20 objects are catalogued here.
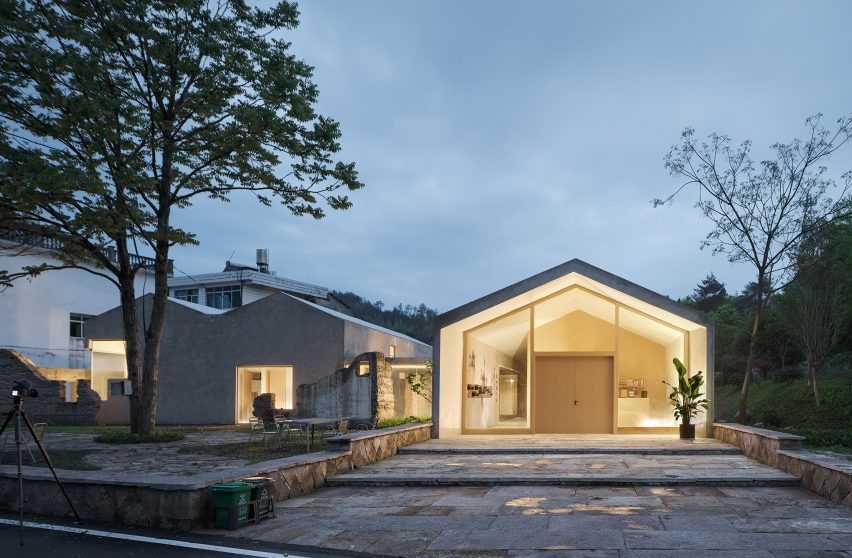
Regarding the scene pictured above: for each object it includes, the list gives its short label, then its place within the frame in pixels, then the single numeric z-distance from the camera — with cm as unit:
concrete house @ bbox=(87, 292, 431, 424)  2544
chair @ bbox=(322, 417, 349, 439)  1634
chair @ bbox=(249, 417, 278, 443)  1614
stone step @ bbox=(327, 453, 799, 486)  1039
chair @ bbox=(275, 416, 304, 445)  1486
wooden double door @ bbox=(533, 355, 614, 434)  1797
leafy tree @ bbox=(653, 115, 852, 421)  2122
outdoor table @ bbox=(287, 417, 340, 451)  1448
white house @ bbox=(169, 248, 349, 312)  3822
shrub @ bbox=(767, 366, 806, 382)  3204
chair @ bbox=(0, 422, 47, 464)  1287
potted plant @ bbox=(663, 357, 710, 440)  1616
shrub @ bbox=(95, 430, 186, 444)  1689
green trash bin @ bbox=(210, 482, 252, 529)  766
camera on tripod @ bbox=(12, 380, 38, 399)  768
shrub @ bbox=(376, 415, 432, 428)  1988
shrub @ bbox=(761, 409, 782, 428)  2329
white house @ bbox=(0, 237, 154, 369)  3294
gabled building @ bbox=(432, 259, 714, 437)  1748
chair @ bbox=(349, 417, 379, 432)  2053
